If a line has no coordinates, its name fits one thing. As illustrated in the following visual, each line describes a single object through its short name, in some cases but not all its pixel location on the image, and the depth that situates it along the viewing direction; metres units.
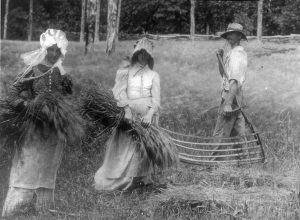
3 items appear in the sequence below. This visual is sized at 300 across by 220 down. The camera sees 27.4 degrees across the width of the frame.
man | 7.49
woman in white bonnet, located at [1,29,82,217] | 5.41
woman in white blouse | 6.45
